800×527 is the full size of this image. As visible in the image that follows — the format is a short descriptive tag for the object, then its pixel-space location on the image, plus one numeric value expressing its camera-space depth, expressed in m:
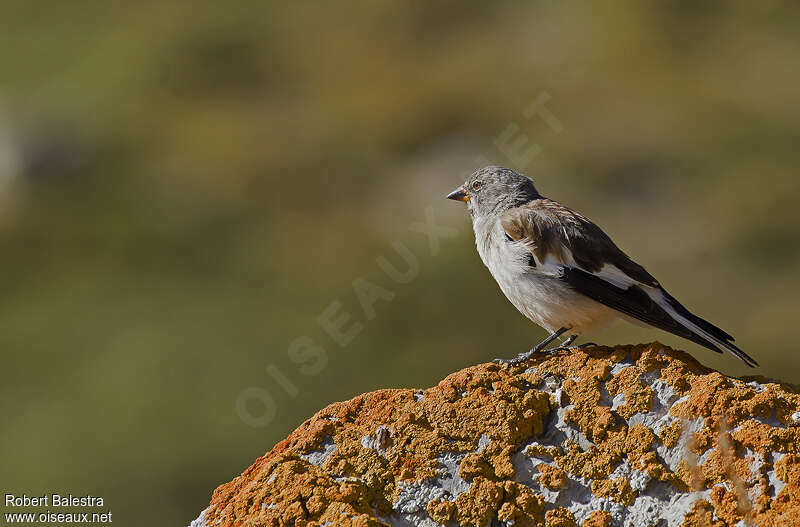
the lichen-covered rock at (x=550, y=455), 8.73
